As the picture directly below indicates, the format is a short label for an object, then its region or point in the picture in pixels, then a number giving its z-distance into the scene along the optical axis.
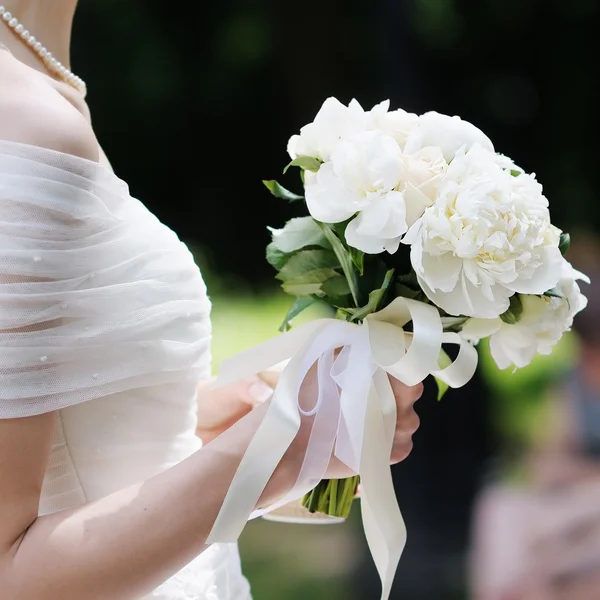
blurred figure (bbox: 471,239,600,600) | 2.90
